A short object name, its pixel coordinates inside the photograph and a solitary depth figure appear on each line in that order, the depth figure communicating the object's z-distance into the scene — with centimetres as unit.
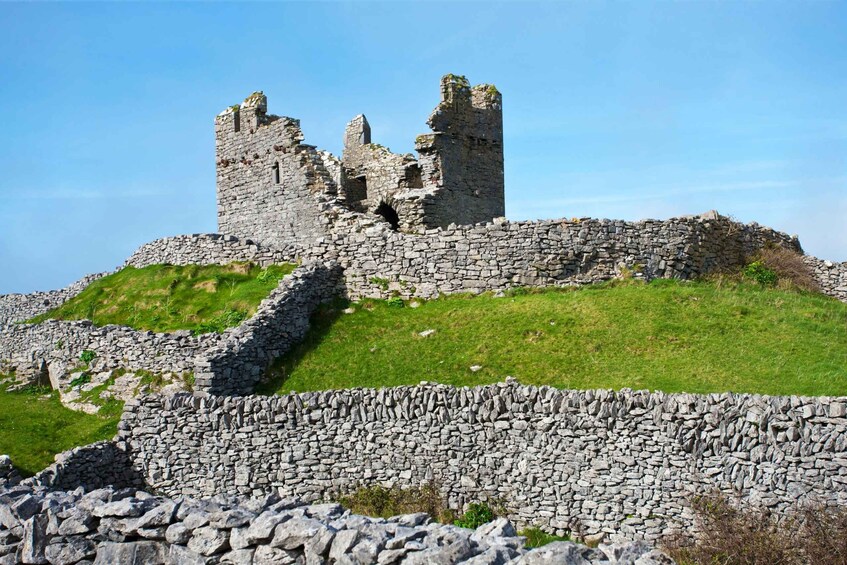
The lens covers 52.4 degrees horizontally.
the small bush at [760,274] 2705
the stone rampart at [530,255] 2566
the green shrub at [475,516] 1654
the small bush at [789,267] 2788
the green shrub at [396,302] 2602
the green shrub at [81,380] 2606
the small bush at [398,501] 1714
